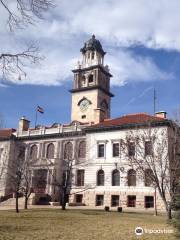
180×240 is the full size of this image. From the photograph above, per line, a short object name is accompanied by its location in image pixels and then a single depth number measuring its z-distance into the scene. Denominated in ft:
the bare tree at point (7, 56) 24.67
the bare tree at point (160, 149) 71.24
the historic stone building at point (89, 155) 99.02
